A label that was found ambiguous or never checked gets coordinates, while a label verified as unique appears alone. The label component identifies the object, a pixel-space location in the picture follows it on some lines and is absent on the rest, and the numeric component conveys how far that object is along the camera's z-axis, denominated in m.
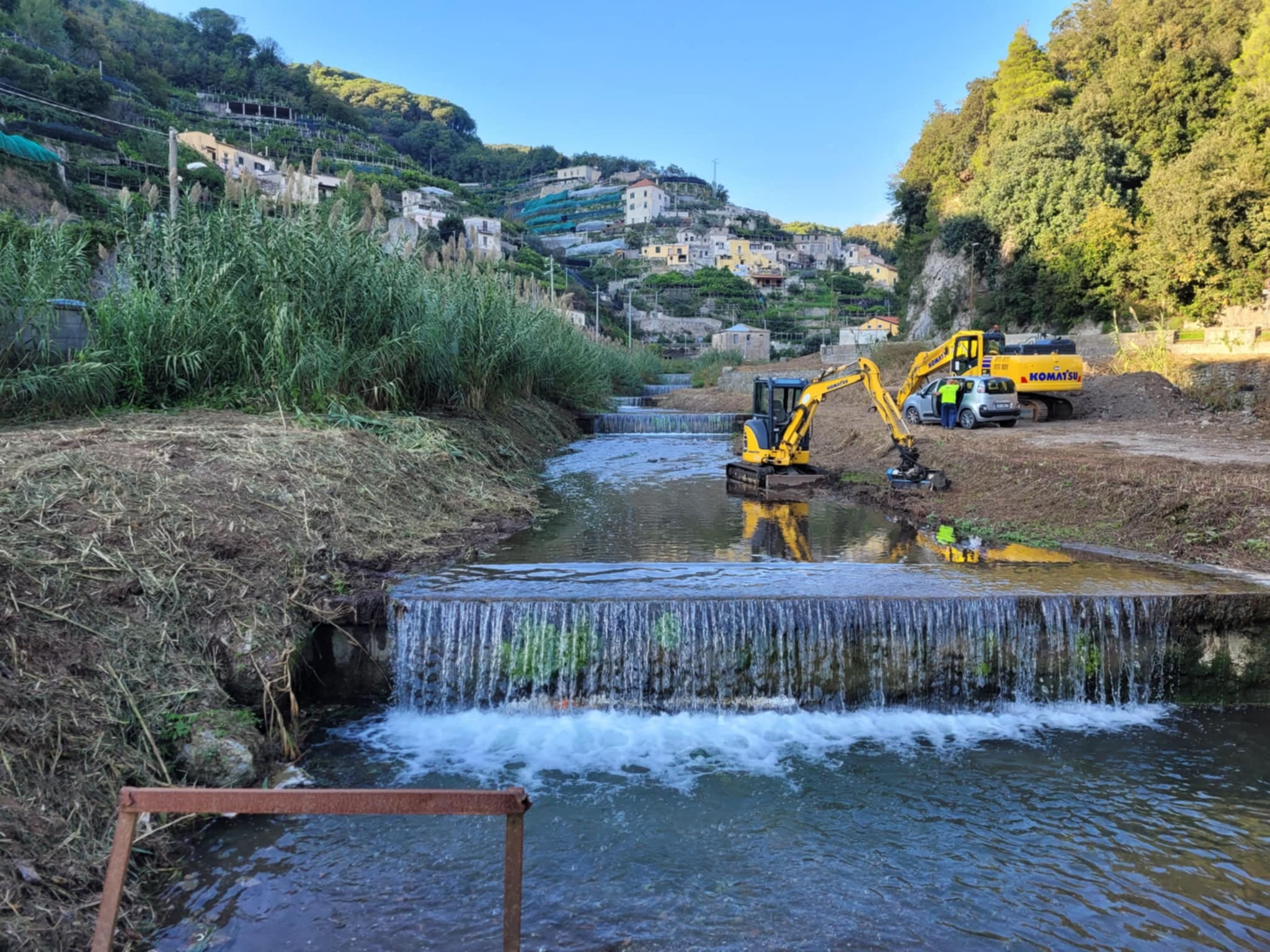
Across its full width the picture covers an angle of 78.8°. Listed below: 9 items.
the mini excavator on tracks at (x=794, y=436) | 11.59
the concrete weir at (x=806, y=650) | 5.59
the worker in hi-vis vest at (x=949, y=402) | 17.47
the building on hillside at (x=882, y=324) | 59.97
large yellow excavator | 17.78
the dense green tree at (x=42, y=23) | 65.00
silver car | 16.98
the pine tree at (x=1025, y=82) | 38.88
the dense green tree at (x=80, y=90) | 51.03
